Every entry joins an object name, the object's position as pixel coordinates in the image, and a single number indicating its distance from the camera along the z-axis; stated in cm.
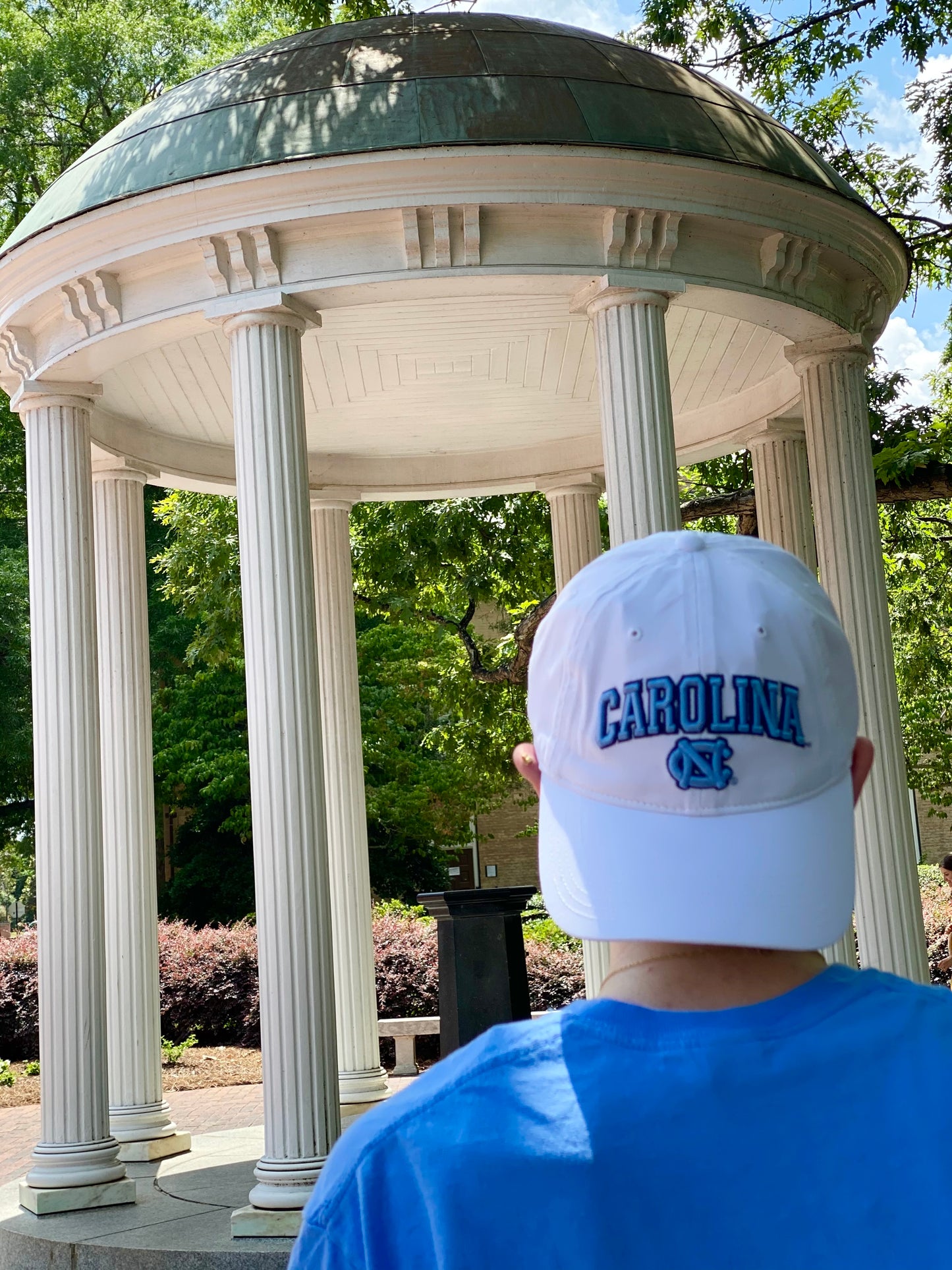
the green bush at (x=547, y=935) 2338
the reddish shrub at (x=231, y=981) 2095
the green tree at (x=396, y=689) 2044
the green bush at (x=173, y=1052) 2042
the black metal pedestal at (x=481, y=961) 1091
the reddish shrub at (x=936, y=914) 1758
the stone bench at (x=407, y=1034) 1775
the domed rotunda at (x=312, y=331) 903
